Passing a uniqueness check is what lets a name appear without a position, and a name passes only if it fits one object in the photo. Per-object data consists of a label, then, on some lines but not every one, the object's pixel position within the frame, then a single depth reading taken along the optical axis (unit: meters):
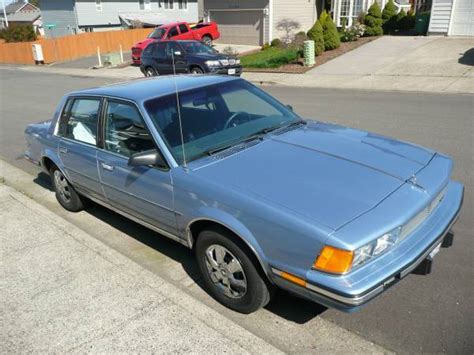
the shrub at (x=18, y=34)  40.22
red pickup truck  24.81
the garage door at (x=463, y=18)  18.70
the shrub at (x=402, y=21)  23.03
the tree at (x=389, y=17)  23.23
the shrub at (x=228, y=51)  22.15
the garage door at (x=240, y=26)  27.59
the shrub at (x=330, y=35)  19.91
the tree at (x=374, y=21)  22.39
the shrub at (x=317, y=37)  19.47
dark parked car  16.69
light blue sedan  2.67
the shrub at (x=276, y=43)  25.43
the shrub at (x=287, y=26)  27.11
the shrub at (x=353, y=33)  22.00
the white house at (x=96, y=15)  39.78
